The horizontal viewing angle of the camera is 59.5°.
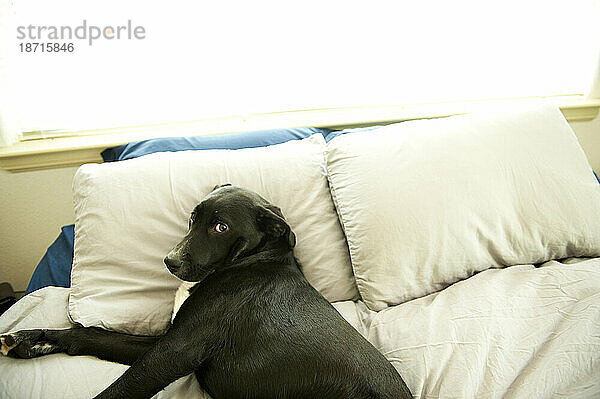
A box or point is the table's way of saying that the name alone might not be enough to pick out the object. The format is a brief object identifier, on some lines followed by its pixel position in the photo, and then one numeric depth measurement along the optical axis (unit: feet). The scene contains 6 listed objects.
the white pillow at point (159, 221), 4.61
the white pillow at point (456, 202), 4.83
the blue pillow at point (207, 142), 5.76
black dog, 3.77
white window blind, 6.23
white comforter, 3.80
